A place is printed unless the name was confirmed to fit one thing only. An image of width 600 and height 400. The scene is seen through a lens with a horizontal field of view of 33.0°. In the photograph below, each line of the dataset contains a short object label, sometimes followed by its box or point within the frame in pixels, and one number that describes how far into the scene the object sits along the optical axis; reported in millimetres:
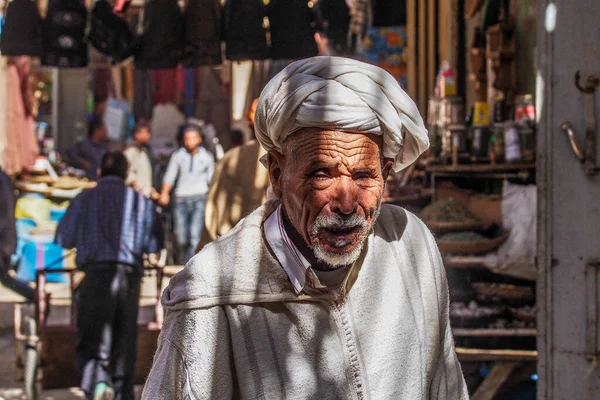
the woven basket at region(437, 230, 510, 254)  5609
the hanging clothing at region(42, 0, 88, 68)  8164
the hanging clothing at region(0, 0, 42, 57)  7918
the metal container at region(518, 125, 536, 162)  5781
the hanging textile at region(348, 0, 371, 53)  9023
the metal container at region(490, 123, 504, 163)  6020
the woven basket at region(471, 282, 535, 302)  5627
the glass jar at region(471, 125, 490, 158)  6406
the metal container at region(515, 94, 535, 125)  5832
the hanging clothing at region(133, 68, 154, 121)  15516
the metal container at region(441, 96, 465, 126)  6625
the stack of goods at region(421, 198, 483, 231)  5754
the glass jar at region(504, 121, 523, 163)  5793
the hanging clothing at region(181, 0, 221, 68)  7996
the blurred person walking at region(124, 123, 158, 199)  12375
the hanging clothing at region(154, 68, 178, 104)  15789
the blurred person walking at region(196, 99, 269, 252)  6188
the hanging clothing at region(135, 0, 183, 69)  8094
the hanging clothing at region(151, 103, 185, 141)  15195
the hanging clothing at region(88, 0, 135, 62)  8289
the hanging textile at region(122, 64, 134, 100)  15656
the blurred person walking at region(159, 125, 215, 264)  11453
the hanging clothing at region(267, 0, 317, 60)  7793
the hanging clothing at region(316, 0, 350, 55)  8047
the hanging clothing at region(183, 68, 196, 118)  15836
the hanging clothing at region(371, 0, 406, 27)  8586
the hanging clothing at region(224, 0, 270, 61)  7832
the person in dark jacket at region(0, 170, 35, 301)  9453
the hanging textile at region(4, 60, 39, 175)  13109
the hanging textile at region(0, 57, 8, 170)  12930
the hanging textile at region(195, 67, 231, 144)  15094
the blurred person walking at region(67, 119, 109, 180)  12617
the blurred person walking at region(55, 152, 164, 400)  6895
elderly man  2070
